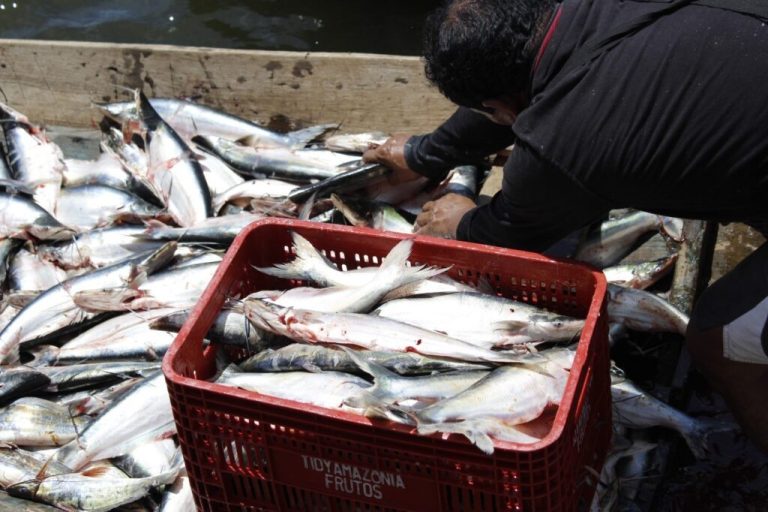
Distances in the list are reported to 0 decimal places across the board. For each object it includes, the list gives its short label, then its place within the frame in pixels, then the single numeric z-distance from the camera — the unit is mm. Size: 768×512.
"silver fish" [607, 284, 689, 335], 3777
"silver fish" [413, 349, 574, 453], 2631
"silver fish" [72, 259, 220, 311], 4094
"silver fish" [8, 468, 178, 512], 3348
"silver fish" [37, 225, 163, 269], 4656
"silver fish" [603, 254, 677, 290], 4098
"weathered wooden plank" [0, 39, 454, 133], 5262
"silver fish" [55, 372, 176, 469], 3566
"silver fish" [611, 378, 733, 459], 3457
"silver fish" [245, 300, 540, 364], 2920
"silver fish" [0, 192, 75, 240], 4730
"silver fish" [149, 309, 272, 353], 3150
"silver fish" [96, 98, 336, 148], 5254
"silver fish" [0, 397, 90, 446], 3674
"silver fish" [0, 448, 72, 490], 3504
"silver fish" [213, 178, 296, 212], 4902
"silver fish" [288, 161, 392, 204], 4508
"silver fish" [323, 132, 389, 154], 5137
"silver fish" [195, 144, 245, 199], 5100
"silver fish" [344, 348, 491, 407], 2773
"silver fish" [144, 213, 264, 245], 4543
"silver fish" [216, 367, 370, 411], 2840
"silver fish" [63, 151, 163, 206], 5043
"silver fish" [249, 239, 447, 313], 3184
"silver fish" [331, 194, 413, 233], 4410
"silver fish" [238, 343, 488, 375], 2917
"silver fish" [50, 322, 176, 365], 3979
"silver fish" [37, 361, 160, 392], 3859
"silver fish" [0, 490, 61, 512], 3395
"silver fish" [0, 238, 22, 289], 4621
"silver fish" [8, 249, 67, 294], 4605
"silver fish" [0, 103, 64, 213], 5148
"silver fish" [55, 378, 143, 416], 3748
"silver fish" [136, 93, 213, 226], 4816
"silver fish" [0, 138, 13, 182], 5309
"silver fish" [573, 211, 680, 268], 4258
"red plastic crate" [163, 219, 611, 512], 2541
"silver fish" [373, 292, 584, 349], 3062
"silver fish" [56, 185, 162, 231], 4934
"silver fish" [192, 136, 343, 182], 5012
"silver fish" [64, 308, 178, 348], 4039
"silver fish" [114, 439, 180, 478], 3520
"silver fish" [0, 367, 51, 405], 3795
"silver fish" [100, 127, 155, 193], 5016
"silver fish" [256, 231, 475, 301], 3277
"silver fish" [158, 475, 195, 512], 3363
